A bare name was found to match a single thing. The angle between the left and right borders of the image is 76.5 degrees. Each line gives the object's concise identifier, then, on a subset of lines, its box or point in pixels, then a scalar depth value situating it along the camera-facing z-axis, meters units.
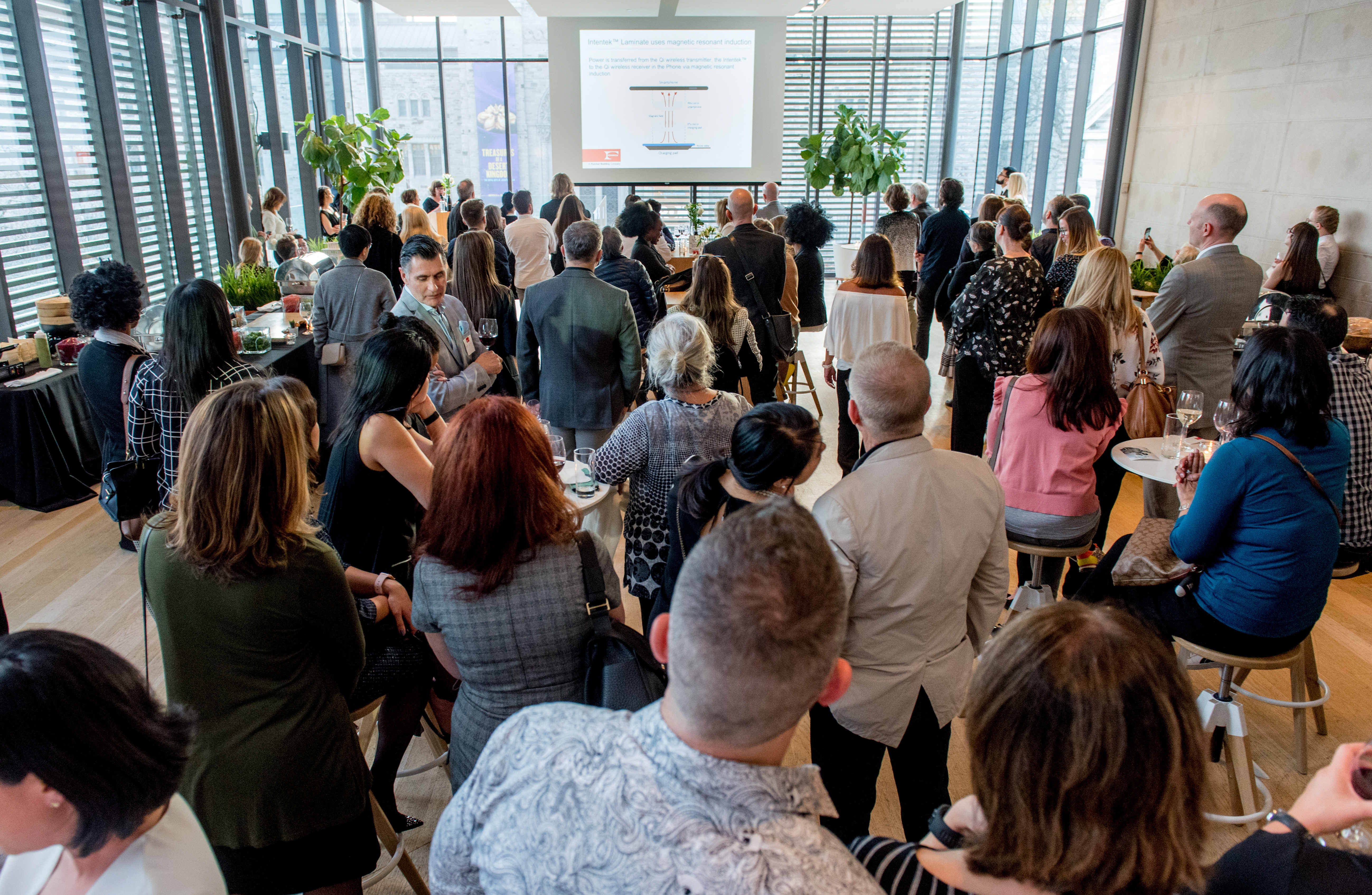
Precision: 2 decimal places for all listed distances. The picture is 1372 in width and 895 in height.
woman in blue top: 2.33
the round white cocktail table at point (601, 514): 2.82
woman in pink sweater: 3.06
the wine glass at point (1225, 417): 2.78
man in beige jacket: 1.92
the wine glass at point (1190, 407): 3.20
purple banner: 12.89
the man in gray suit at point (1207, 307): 4.25
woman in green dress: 1.63
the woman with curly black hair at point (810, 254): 6.17
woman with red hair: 1.80
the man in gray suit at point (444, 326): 3.85
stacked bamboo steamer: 5.16
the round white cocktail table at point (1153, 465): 3.02
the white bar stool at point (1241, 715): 2.52
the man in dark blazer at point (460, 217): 7.61
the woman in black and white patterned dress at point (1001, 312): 4.47
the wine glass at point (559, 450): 2.99
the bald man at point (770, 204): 8.84
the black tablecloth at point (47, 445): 4.70
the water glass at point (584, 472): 2.86
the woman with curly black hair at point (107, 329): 3.55
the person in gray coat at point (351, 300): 4.66
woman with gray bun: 2.80
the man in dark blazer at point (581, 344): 4.04
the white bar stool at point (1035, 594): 3.37
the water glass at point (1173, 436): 3.26
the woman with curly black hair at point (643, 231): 6.09
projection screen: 11.73
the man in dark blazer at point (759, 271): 5.10
